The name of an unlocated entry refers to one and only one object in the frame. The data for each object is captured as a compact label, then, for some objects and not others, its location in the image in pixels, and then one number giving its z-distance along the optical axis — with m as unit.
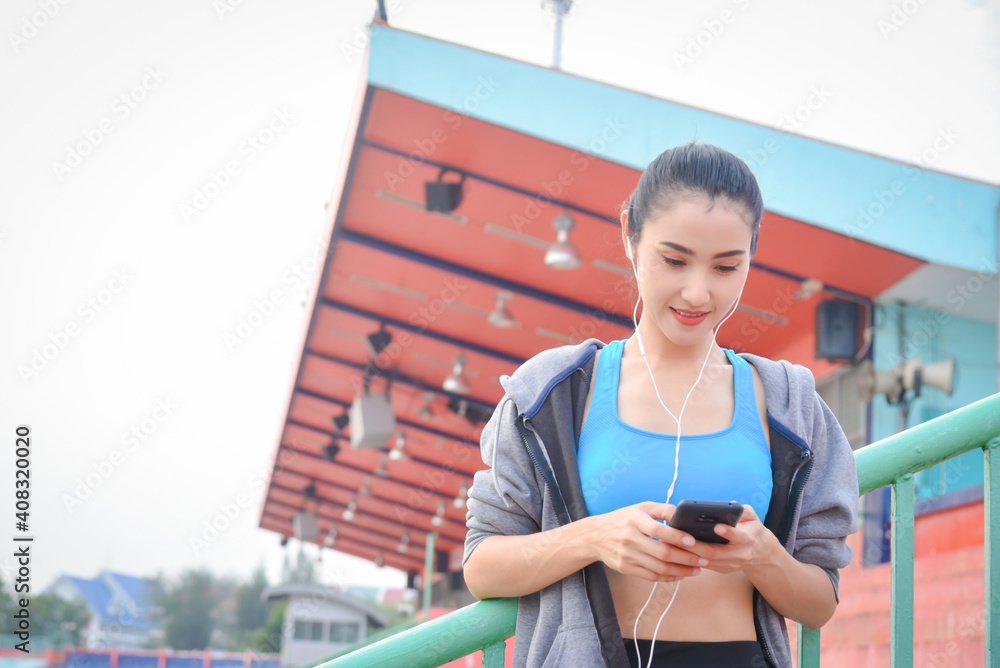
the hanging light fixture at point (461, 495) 14.91
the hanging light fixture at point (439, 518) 17.46
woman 1.16
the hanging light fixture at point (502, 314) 7.32
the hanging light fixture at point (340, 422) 12.36
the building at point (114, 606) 45.20
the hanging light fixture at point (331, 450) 14.01
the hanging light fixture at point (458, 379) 9.03
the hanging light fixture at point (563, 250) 5.91
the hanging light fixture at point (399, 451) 12.24
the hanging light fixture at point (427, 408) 10.94
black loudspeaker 6.57
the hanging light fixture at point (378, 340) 8.77
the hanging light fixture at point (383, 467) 14.27
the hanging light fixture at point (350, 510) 19.20
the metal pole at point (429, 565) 19.50
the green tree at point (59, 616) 41.25
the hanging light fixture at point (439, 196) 5.91
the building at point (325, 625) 22.95
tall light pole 11.37
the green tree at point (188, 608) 54.53
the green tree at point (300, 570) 66.12
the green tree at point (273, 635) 33.25
